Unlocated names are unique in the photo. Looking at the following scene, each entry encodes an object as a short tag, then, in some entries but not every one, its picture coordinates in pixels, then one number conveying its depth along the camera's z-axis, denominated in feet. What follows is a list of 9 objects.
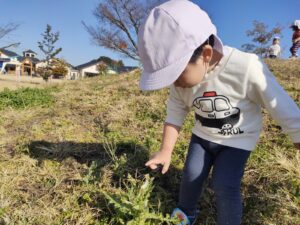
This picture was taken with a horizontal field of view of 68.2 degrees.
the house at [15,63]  117.80
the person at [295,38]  20.65
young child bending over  3.32
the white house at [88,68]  136.17
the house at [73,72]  131.89
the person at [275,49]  22.42
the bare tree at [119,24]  50.87
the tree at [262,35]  37.30
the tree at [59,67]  71.76
